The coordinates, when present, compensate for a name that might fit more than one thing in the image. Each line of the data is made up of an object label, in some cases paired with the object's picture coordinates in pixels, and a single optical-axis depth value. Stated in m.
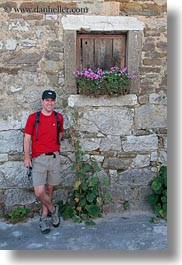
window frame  4.13
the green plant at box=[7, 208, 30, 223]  4.24
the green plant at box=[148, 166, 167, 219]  4.30
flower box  4.14
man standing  3.84
